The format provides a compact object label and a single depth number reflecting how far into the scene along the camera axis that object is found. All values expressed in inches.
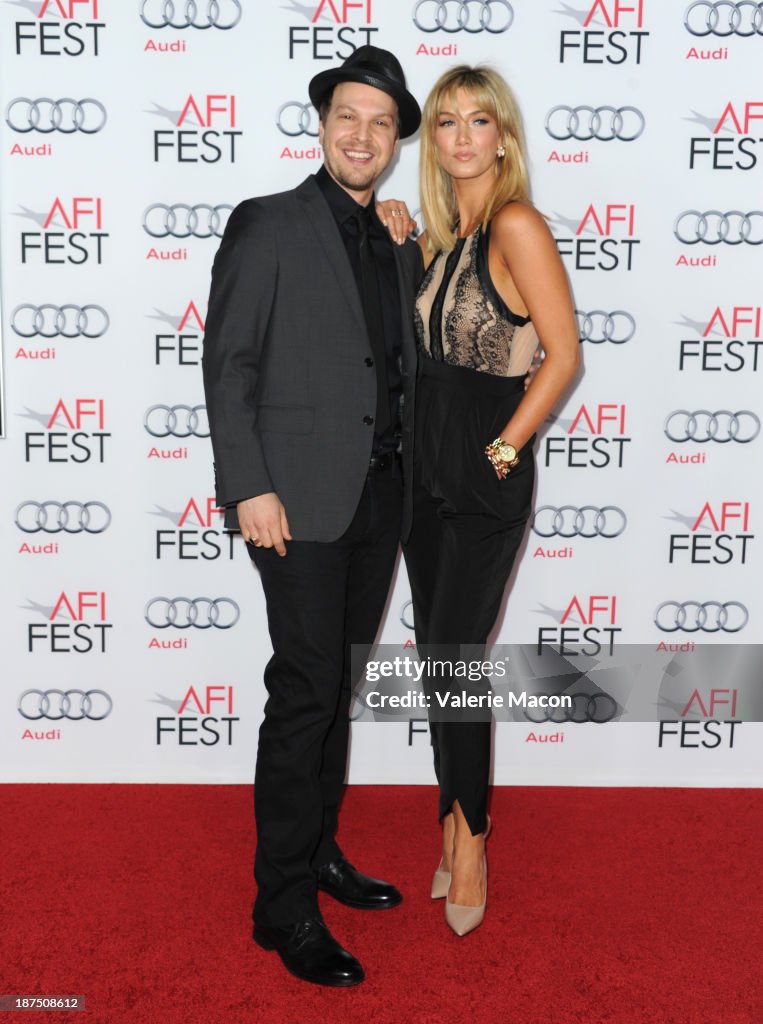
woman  102.7
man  96.3
